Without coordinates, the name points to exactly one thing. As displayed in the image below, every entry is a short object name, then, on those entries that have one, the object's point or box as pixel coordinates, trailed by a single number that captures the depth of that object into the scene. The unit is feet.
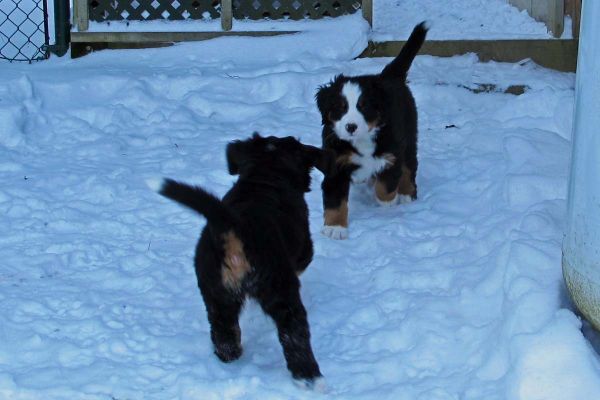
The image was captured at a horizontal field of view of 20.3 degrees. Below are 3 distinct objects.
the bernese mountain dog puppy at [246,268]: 18.17
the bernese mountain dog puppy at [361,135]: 27.79
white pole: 18.18
